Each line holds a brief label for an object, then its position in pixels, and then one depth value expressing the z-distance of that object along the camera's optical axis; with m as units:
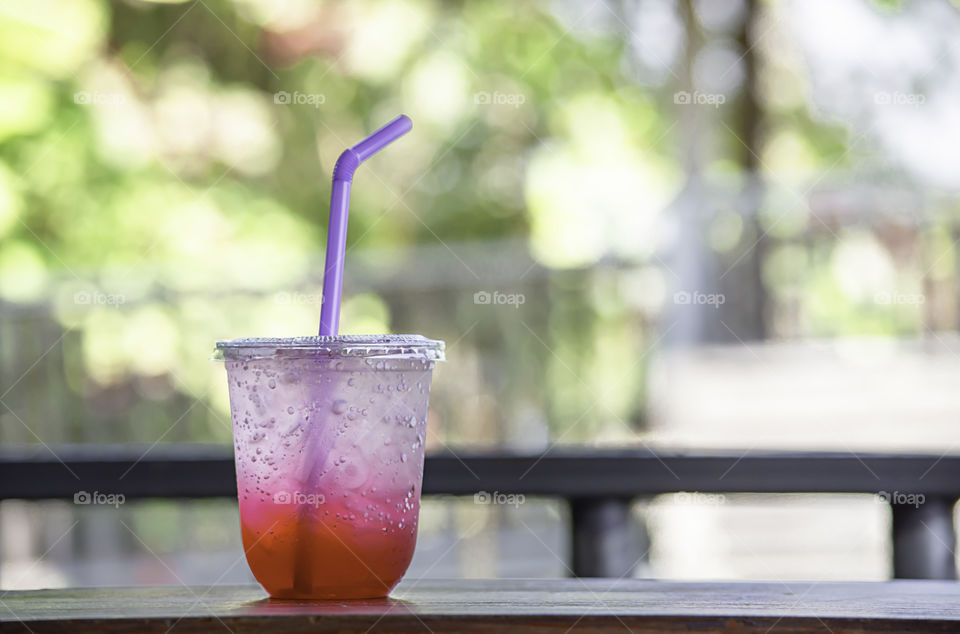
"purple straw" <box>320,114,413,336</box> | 1.46
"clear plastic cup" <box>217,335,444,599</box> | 1.46
